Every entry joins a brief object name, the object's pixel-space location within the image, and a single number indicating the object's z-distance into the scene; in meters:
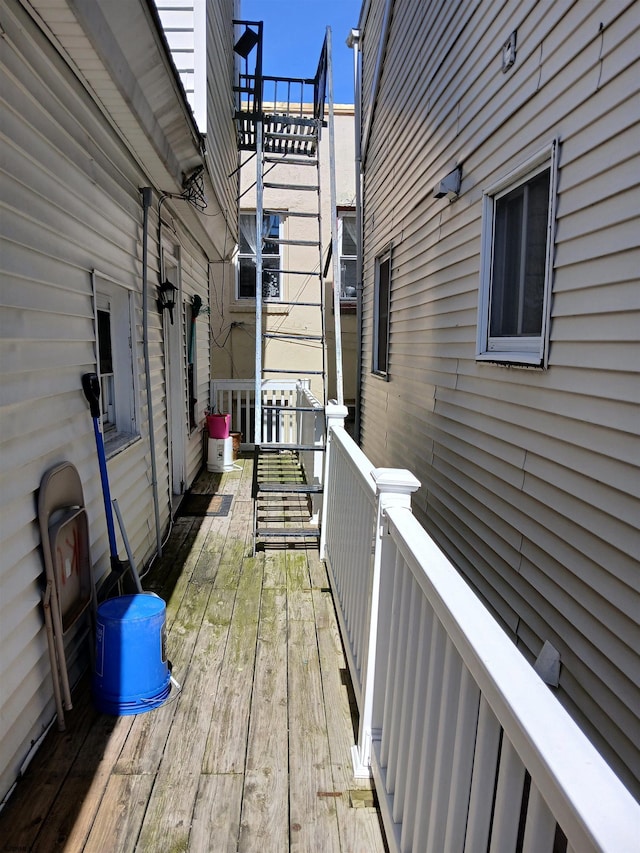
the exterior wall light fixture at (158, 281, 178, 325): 4.62
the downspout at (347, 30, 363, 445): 7.54
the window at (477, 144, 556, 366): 2.67
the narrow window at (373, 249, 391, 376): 6.38
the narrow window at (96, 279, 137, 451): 3.63
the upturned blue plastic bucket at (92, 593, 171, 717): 2.41
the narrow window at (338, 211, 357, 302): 9.60
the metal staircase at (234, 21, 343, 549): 4.93
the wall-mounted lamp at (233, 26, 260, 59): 6.68
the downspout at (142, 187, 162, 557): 3.85
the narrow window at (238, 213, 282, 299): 9.38
